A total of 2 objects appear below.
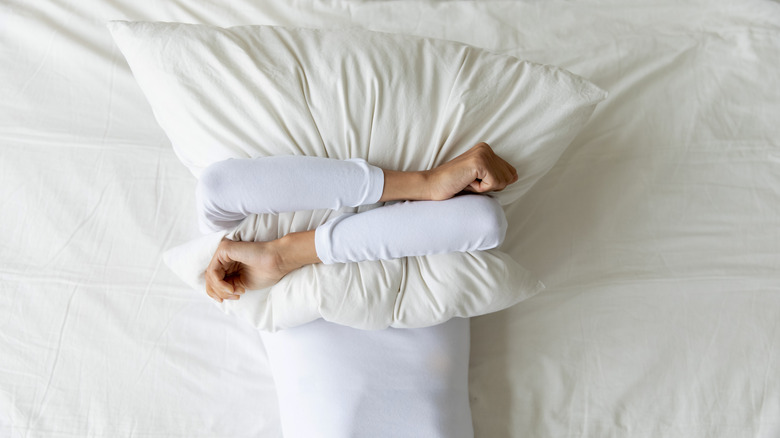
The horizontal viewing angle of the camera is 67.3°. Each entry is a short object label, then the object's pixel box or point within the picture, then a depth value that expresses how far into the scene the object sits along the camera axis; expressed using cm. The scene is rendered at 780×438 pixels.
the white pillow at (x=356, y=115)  94
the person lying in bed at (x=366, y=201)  90
